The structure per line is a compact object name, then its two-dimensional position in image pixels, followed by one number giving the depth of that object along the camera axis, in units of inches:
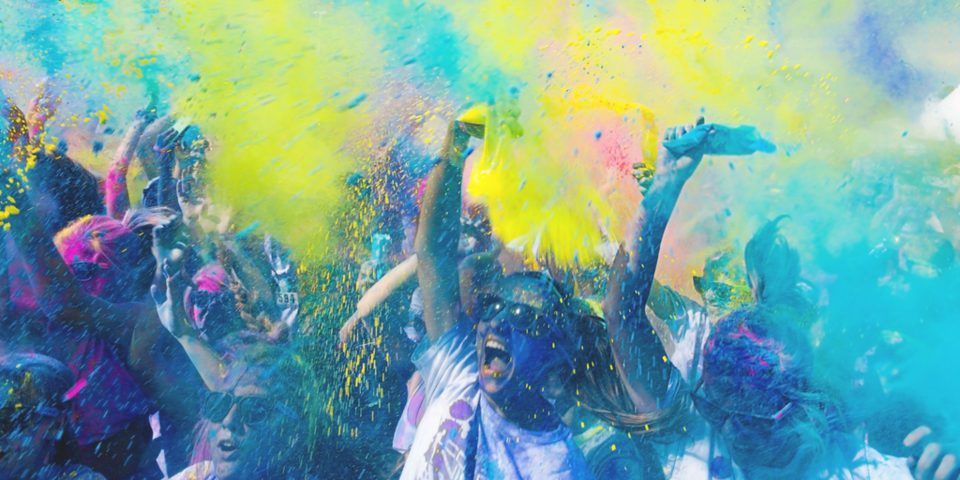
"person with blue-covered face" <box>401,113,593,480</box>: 81.8
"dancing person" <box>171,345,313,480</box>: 86.0
